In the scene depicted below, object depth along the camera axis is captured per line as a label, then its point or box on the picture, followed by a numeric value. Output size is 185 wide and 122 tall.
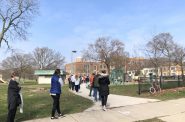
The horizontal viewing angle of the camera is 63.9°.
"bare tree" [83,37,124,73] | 37.74
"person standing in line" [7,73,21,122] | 4.55
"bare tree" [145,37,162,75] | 30.77
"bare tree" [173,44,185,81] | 33.64
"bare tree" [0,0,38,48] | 21.76
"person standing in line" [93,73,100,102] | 7.60
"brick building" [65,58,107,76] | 50.91
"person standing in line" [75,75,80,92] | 11.98
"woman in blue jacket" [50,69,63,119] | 5.11
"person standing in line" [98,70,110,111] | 5.87
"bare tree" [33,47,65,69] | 46.52
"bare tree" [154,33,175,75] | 32.27
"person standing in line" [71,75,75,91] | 12.87
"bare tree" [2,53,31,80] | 43.27
